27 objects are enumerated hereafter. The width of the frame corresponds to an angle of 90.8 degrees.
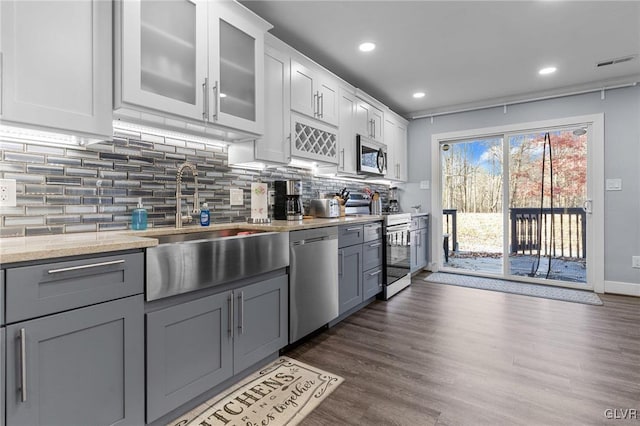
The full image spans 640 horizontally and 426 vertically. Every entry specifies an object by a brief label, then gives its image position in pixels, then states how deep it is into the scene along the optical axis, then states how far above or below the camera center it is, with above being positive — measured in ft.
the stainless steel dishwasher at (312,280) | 7.41 -1.72
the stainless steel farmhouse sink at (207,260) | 4.66 -0.84
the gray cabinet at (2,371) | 3.30 -1.67
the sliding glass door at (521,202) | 13.55 +0.47
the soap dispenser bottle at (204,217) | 7.50 -0.12
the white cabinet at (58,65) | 4.17 +2.11
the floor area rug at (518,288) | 11.68 -3.14
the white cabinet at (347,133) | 11.27 +2.88
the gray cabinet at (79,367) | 3.43 -1.88
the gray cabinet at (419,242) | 14.49 -1.47
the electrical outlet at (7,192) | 4.88 +0.31
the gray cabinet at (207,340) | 4.69 -2.24
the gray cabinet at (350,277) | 9.22 -1.97
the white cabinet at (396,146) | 14.80 +3.27
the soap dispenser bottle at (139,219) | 6.28 -0.14
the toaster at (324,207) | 10.78 +0.17
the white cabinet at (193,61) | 5.16 +2.90
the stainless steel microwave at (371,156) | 12.18 +2.28
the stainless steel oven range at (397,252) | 11.64 -1.60
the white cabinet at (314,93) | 9.06 +3.69
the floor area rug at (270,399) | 5.11 -3.34
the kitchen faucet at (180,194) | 7.04 +0.40
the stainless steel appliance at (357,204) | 13.43 +0.35
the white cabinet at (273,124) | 7.99 +2.36
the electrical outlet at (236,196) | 8.50 +0.43
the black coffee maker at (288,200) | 9.48 +0.36
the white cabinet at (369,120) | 12.37 +3.81
